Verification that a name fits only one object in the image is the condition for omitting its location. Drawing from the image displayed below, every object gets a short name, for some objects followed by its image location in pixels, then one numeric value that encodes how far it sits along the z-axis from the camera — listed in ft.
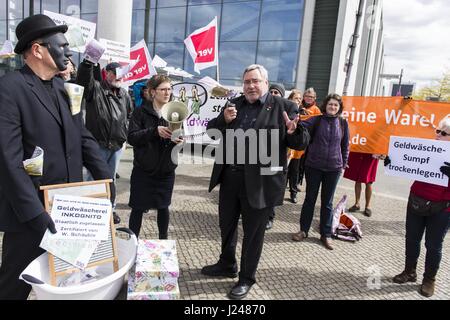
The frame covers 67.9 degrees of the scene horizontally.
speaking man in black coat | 9.22
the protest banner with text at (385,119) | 16.23
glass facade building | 50.31
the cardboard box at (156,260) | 8.00
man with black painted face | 5.97
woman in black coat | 10.80
